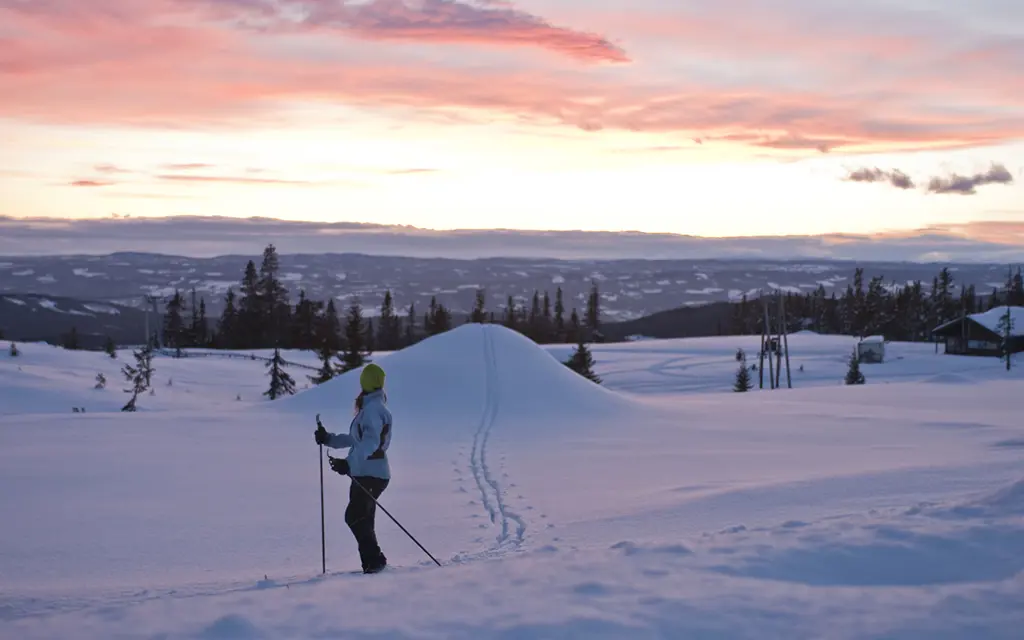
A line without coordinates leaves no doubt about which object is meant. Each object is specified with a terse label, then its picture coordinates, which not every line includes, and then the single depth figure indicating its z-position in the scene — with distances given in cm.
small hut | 7175
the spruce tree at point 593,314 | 12912
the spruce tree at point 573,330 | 11181
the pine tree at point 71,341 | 6828
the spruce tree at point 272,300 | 8800
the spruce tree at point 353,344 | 4822
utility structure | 5044
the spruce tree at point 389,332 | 10194
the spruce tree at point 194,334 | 8906
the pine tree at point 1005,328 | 6881
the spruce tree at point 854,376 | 5324
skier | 858
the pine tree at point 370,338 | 8730
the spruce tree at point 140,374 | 3504
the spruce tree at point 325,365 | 4928
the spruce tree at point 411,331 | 10424
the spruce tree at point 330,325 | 7218
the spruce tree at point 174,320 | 8054
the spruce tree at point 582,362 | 4881
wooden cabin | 7350
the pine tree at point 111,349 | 4930
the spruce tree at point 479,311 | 9442
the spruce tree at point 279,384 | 4588
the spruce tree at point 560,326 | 11369
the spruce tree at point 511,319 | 10238
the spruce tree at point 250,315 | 8719
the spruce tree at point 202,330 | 8925
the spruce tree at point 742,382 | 5141
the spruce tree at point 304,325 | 8188
